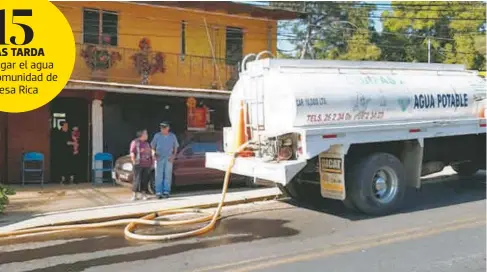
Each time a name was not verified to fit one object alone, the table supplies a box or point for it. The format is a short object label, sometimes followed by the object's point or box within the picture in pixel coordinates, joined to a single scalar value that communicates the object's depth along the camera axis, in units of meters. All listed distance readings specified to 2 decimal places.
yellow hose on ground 8.16
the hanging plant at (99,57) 16.64
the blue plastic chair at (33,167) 14.37
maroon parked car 13.09
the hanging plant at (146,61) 17.50
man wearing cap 11.66
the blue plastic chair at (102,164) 14.78
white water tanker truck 9.16
